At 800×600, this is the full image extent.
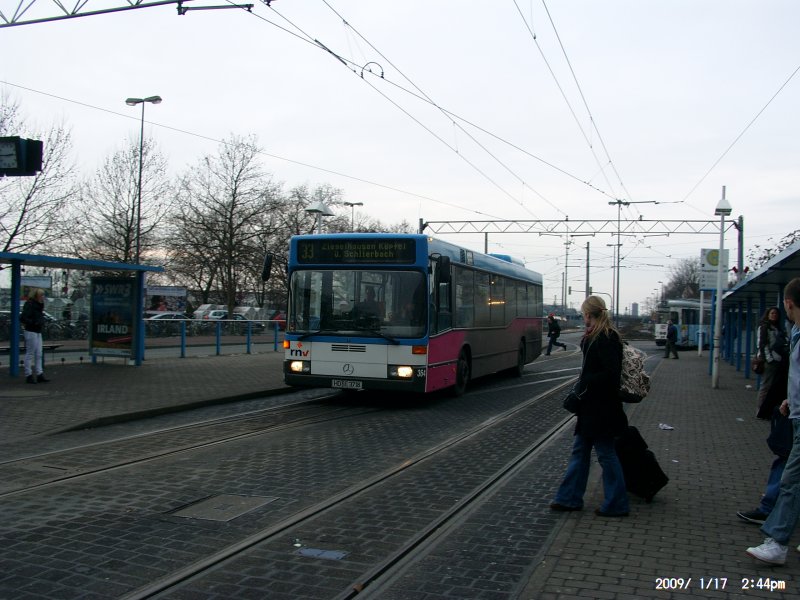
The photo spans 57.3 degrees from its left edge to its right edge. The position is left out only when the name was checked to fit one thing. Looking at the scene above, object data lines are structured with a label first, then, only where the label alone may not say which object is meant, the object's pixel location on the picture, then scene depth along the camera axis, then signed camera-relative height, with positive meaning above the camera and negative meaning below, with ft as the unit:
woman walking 18.40 -2.46
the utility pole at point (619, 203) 108.07 +17.03
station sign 75.23 +5.47
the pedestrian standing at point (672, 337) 100.99 -2.59
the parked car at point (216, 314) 156.48 -2.05
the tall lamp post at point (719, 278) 56.29 +3.26
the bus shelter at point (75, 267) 46.60 +2.09
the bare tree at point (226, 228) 143.23 +15.26
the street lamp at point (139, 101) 104.37 +28.84
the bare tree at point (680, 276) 338.13 +20.67
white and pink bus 40.19 -0.18
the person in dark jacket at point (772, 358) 19.20 -1.32
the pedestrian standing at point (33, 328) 44.62 -1.77
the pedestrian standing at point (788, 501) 14.98 -3.71
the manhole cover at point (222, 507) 19.25 -5.53
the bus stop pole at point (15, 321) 47.47 -1.47
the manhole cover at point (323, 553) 16.26 -5.51
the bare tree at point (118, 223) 120.16 +13.24
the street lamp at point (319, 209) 76.78 +10.50
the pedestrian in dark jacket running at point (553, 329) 107.02 -2.12
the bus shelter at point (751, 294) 38.73 +2.47
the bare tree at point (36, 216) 89.71 +10.42
